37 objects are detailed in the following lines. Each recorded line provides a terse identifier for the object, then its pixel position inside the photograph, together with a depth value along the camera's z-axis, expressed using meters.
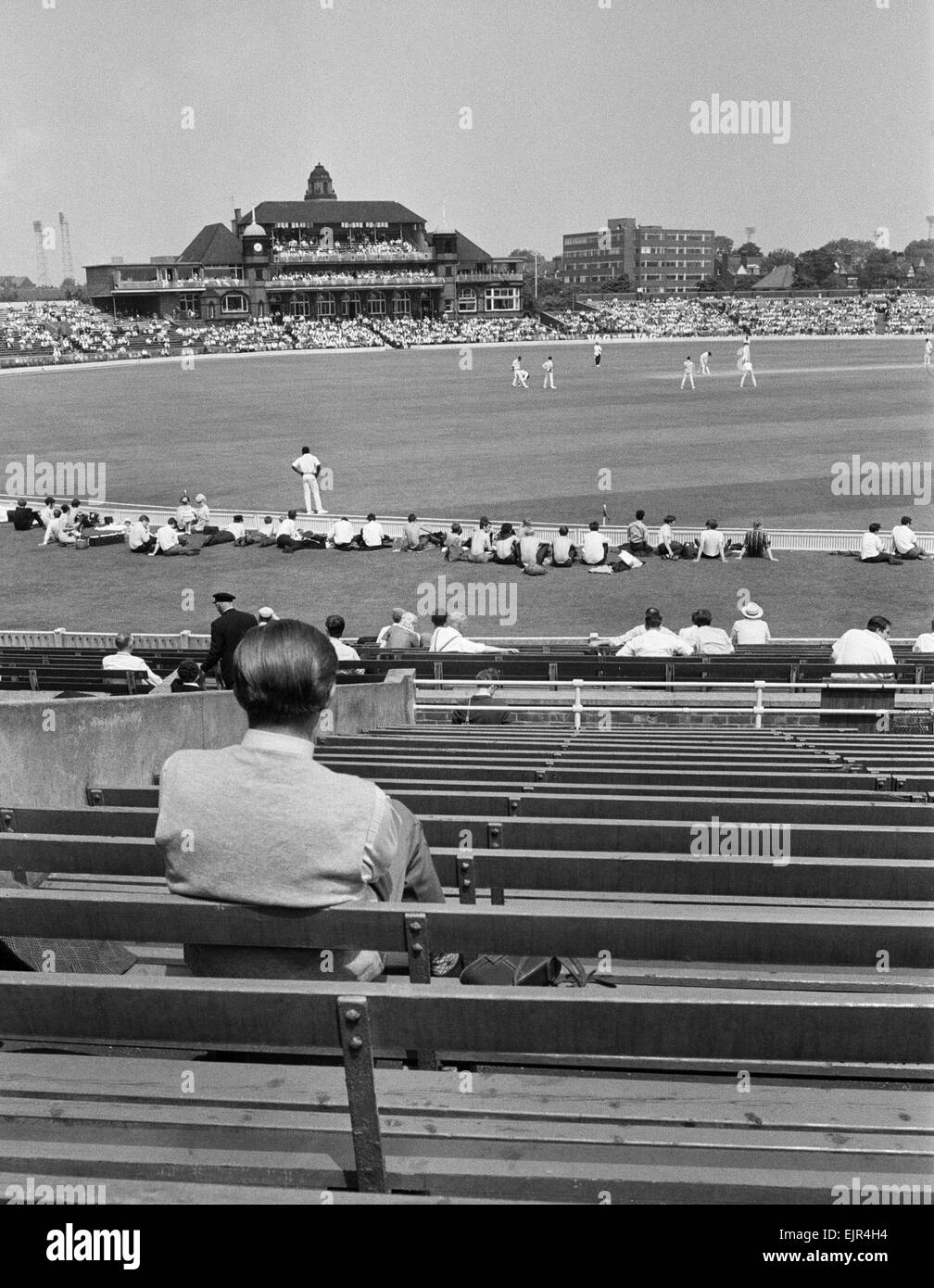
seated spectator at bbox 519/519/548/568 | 23.50
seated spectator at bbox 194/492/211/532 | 27.60
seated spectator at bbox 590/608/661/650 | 15.11
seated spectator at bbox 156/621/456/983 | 2.86
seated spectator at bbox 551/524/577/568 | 23.52
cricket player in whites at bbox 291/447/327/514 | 28.44
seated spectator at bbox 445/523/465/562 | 24.30
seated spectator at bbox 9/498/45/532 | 28.86
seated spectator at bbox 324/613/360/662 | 12.62
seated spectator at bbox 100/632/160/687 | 12.74
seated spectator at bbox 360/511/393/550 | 25.67
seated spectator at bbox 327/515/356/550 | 25.88
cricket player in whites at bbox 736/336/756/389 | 60.16
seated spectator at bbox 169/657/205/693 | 10.66
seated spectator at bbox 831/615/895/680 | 12.21
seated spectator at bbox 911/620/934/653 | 15.49
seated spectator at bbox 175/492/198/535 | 27.07
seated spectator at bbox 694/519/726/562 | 23.41
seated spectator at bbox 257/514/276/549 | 26.22
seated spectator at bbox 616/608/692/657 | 14.57
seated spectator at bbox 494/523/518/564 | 23.53
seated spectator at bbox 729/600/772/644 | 16.94
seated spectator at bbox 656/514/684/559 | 23.84
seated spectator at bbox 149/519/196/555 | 25.64
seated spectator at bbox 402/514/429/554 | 25.22
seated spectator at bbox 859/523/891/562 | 22.52
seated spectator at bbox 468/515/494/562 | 23.84
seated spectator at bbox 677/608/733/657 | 15.26
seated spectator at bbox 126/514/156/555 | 25.91
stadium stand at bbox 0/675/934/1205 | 2.34
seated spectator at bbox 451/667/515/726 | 12.09
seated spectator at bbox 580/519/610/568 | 23.36
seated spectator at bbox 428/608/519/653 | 15.38
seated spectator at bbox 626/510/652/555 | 24.14
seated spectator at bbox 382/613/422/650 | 16.05
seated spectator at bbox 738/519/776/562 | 23.30
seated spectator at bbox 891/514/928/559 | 22.45
